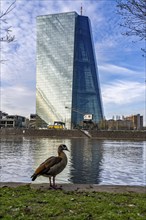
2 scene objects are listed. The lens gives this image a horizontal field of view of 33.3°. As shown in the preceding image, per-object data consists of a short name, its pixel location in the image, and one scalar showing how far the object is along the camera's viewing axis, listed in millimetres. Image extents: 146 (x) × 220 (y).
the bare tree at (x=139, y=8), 7435
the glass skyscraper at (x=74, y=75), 147624
